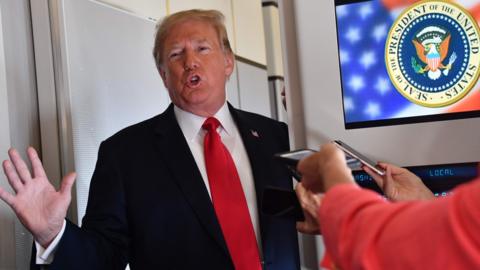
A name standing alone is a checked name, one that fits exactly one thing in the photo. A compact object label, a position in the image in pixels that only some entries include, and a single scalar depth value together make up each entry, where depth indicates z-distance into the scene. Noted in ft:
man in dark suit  5.91
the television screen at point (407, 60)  4.44
